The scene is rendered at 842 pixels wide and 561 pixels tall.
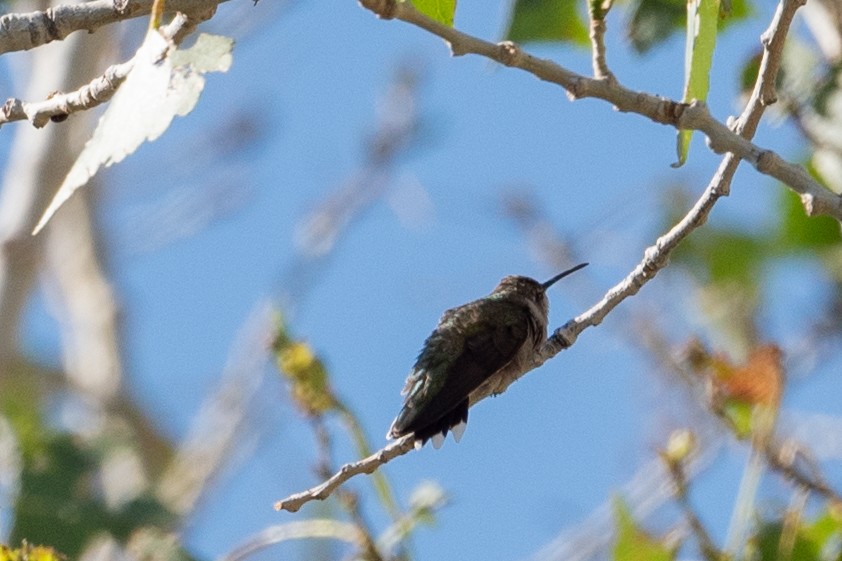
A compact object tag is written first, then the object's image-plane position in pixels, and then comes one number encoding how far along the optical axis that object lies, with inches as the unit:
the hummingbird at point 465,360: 183.9
